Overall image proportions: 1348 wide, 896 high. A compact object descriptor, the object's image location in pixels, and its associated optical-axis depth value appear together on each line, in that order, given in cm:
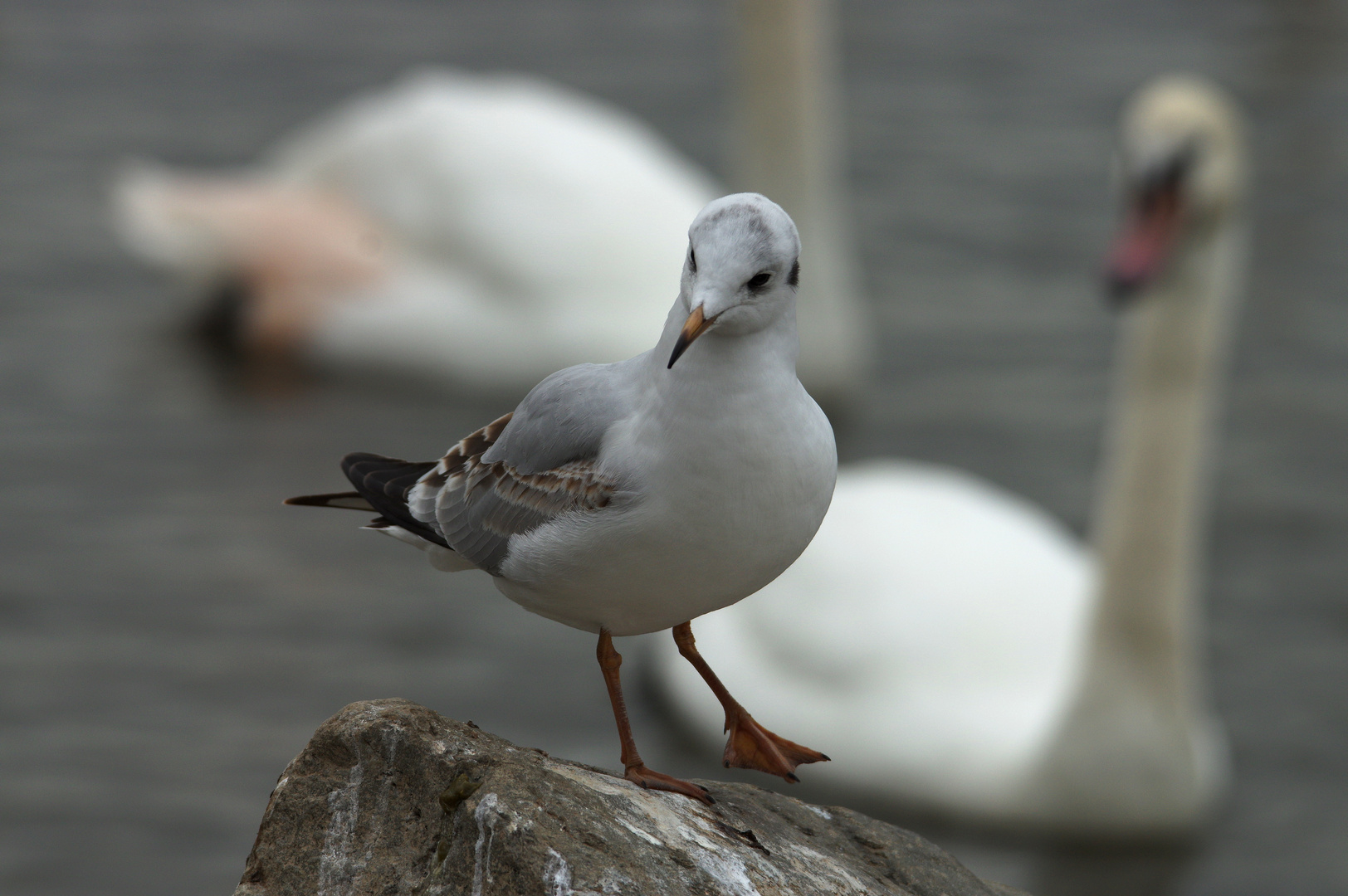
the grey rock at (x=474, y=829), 701
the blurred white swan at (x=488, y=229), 2502
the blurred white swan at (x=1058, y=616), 1644
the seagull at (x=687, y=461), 649
